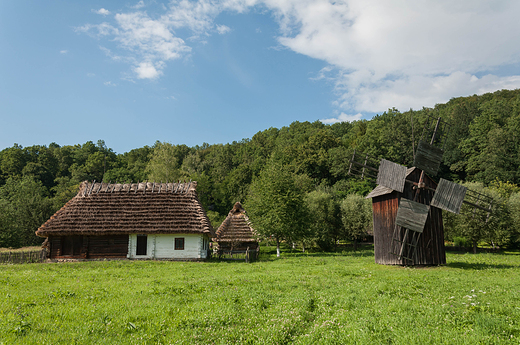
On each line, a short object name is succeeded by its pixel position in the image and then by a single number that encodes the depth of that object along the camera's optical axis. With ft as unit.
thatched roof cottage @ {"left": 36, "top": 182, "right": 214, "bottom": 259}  84.33
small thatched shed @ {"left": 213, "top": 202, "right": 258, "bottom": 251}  106.22
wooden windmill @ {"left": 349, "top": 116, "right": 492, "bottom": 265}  63.98
